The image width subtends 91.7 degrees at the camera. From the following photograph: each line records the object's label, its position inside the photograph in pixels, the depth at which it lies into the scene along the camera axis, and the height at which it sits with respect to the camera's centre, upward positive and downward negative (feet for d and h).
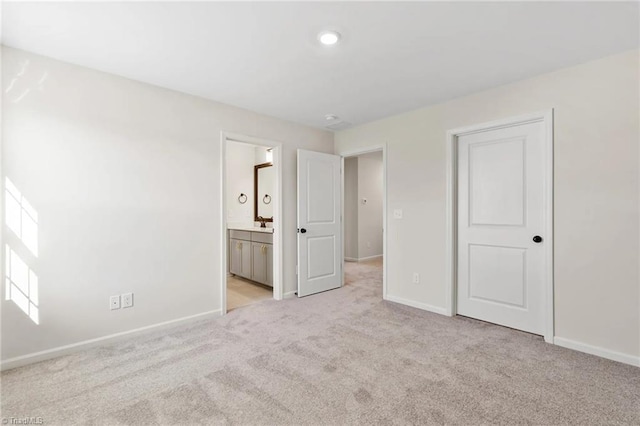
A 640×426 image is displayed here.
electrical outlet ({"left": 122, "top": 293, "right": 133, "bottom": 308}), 9.26 -2.64
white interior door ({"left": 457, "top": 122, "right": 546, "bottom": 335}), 9.50 -0.52
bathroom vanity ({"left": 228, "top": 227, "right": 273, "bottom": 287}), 14.71 -2.17
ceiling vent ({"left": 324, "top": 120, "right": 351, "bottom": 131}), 13.89 +4.00
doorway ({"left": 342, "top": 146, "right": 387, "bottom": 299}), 23.52 -0.05
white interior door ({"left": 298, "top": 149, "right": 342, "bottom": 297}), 13.80 -0.53
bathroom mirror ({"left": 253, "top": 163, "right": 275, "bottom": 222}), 18.10 +1.25
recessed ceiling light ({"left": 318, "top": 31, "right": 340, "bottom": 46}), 6.95 +3.99
